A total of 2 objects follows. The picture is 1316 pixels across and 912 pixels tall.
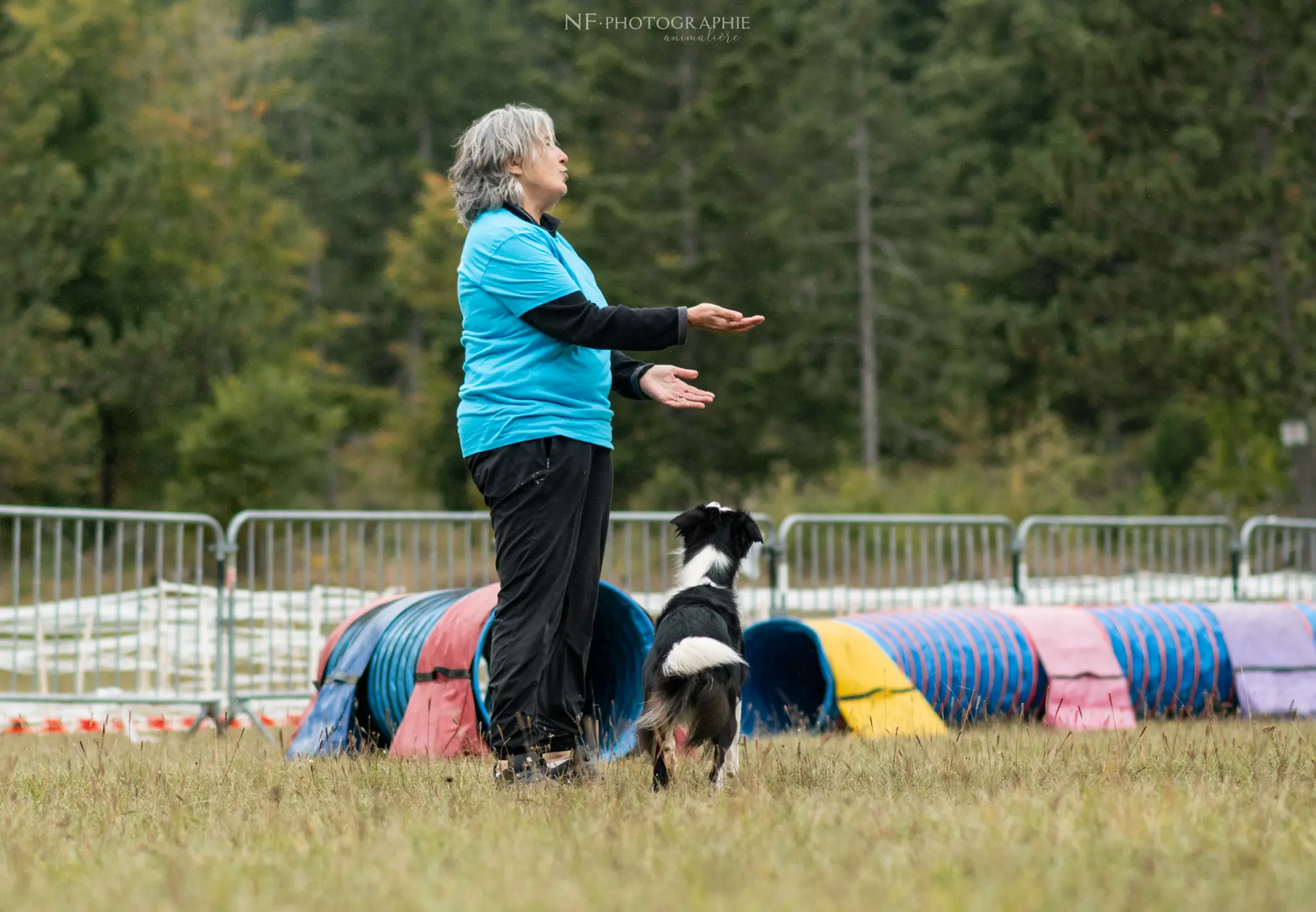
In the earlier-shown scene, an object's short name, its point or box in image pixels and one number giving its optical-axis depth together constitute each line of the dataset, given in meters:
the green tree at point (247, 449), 55.03
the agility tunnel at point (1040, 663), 16.05
